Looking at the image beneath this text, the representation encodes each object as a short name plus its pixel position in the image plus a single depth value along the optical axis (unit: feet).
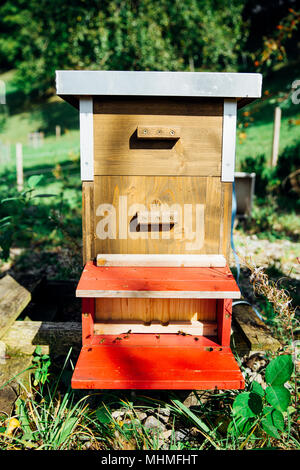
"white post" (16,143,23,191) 30.27
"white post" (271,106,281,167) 26.61
